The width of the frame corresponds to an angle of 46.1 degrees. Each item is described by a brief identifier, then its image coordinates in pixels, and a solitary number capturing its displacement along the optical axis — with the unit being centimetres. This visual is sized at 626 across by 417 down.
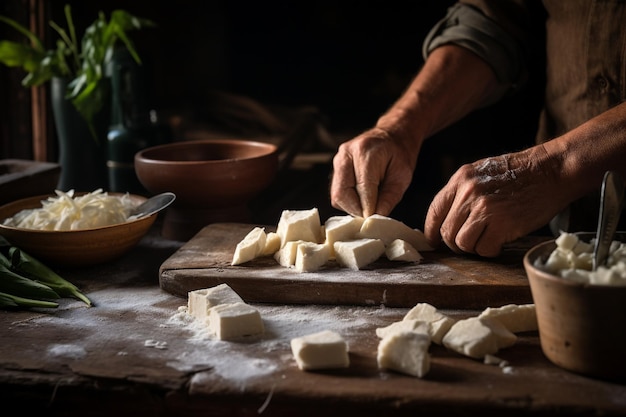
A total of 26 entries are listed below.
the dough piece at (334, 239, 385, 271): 198
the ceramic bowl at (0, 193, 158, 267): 212
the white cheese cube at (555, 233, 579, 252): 151
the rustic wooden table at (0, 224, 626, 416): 139
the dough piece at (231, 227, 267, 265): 204
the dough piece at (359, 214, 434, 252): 208
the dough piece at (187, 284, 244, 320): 178
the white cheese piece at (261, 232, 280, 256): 211
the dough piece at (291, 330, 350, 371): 150
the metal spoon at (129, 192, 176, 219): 233
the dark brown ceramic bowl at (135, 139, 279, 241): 245
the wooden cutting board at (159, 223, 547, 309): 185
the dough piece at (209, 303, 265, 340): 167
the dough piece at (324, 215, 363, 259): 206
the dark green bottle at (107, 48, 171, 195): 287
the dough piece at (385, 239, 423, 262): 202
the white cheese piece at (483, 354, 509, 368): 152
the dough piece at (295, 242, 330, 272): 197
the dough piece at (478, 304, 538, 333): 167
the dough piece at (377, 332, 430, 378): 147
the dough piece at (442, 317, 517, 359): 154
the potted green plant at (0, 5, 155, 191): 290
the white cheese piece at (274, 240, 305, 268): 202
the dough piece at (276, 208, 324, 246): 209
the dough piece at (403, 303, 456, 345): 162
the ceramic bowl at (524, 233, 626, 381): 136
